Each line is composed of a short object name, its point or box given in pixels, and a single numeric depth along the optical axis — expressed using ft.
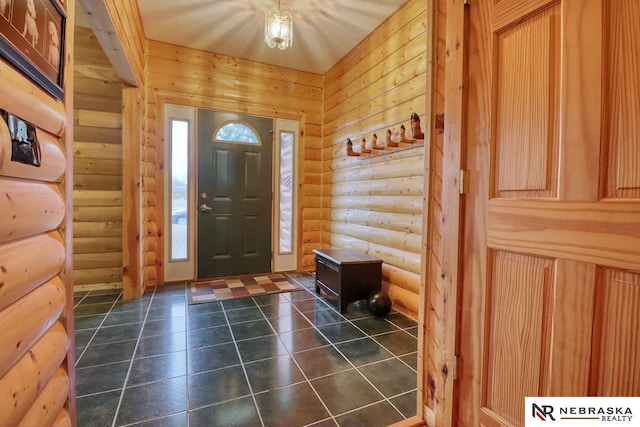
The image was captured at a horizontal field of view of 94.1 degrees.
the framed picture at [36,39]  2.52
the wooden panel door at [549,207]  2.59
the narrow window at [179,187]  11.51
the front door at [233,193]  11.93
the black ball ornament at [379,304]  8.43
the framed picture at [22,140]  2.54
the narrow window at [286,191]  13.41
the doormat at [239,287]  10.16
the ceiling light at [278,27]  7.96
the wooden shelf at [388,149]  8.36
